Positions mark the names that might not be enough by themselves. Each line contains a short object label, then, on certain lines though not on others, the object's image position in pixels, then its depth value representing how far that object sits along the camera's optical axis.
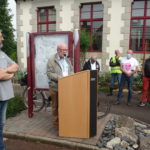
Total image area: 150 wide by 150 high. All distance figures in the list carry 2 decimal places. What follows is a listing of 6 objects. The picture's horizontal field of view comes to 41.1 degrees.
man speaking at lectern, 4.11
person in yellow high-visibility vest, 8.08
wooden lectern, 3.78
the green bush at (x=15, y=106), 5.34
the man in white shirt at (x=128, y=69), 6.80
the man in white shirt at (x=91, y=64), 7.68
